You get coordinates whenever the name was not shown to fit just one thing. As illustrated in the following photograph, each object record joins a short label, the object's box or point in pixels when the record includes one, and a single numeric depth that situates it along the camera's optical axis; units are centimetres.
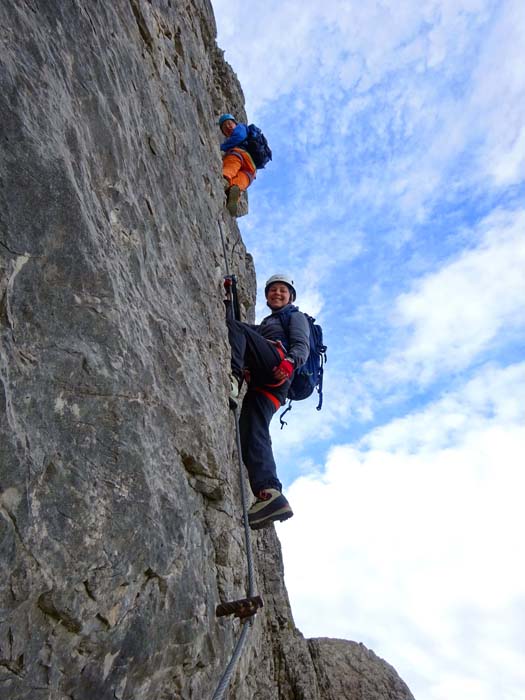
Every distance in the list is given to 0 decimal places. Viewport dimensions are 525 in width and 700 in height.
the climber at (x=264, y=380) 545
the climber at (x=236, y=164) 1105
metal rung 388
